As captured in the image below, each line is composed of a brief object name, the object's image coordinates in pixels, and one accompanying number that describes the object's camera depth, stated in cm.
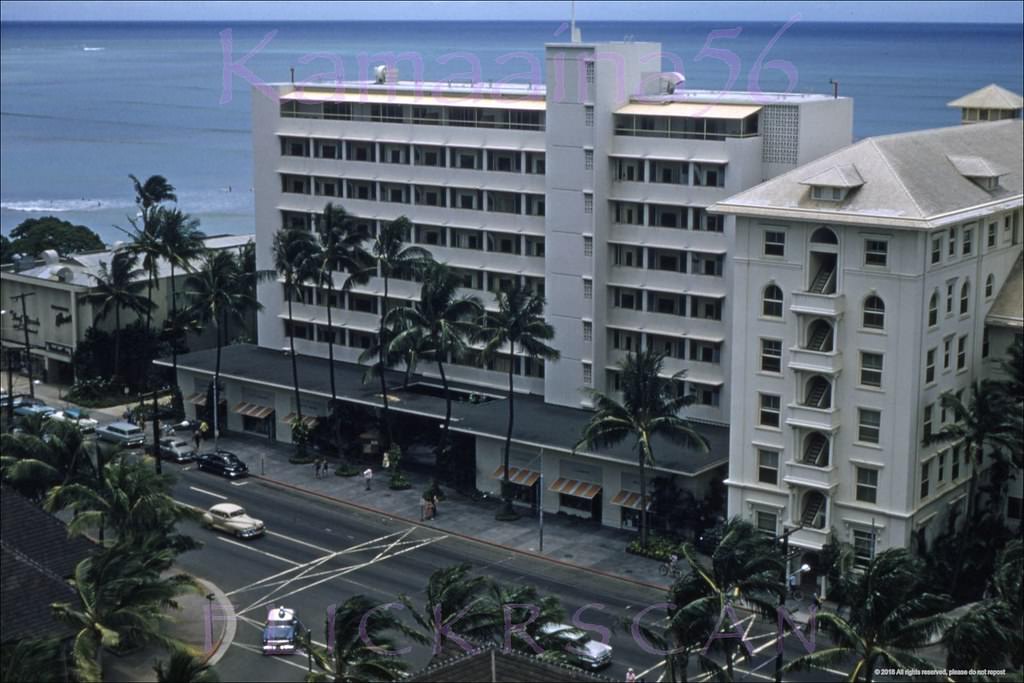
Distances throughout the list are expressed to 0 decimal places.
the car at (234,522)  7388
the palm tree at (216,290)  8862
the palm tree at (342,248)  8344
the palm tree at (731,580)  4770
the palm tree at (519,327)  7350
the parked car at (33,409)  9222
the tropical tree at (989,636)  4591
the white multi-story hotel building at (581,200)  7544
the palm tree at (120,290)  9938
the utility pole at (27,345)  9969
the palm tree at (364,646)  4394
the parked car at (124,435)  8894
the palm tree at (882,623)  4584
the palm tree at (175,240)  8869
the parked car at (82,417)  9056
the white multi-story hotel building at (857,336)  6284
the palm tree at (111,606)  5100
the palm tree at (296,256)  8481
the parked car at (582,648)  4666
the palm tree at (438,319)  7656
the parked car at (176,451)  8681
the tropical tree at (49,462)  6419
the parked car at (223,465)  8400
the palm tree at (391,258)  8050
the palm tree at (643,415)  6744
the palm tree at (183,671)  4325
